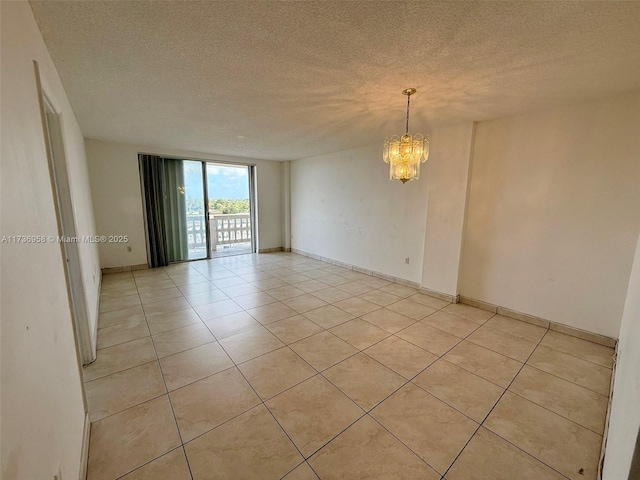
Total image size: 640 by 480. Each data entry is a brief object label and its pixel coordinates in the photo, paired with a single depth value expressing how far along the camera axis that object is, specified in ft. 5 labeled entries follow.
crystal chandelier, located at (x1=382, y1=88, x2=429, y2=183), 7.49
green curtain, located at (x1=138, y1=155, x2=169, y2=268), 15.89
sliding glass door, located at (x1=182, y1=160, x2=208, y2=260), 17.65
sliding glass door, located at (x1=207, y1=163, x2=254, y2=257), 19.58
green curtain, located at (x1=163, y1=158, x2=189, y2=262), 16.85
